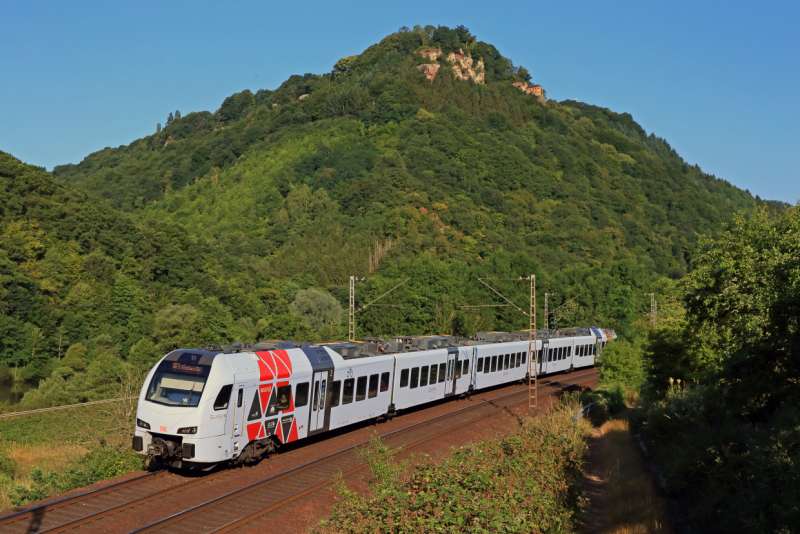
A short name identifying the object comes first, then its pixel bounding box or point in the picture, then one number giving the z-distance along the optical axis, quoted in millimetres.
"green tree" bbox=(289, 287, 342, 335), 90562
